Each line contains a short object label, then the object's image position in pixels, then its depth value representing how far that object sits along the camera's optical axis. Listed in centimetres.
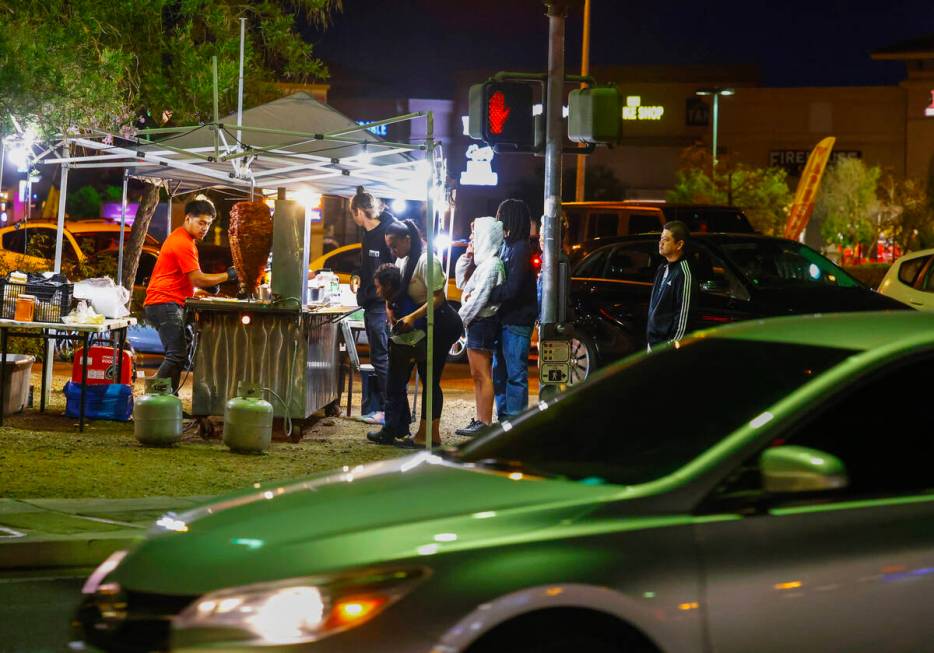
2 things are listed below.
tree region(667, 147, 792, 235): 5934
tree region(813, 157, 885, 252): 6731
